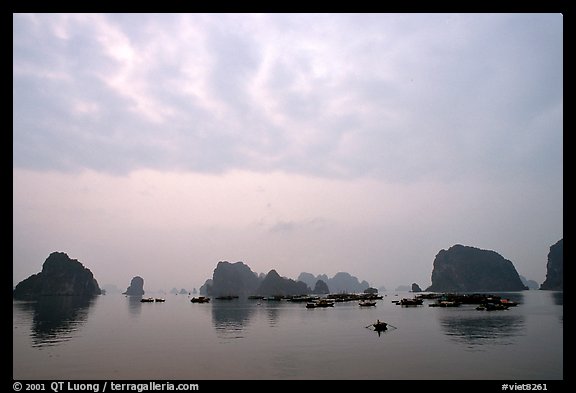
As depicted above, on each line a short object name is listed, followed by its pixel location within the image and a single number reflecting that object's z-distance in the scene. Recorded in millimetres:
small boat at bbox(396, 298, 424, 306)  120625
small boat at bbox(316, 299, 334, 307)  114625
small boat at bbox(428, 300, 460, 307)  109444
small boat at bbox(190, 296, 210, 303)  168625
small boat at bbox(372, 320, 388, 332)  56225
